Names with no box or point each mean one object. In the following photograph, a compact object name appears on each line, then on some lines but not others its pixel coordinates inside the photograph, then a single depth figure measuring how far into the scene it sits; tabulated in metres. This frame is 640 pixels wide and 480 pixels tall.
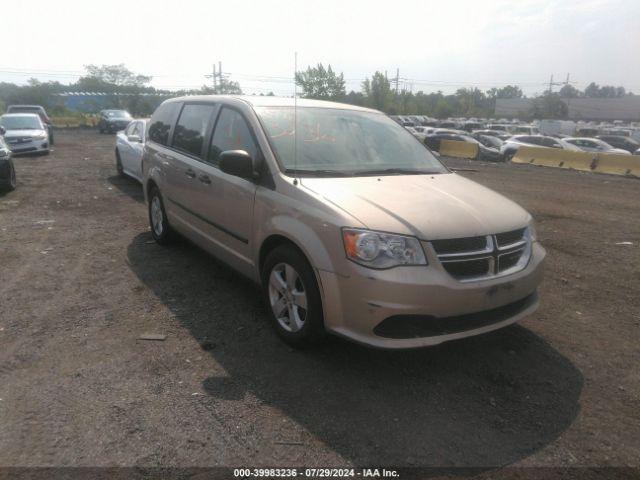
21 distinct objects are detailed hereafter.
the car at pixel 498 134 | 31.69
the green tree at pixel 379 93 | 75.50
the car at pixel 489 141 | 24.81
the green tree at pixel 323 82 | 61.30
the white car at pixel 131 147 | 10.44
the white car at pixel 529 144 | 22.93
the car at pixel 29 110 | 24.49
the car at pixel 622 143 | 26.84
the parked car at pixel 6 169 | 10.02
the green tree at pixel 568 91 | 133.27
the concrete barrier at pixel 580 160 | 17.38
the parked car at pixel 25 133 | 17.02
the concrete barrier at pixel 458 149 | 23.81
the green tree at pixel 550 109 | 89.69
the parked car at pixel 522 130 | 40.69
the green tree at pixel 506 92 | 140.38
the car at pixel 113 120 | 33.22
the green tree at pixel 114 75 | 92.19
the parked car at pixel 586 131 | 44.53
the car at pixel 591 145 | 22.49
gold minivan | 3.15
